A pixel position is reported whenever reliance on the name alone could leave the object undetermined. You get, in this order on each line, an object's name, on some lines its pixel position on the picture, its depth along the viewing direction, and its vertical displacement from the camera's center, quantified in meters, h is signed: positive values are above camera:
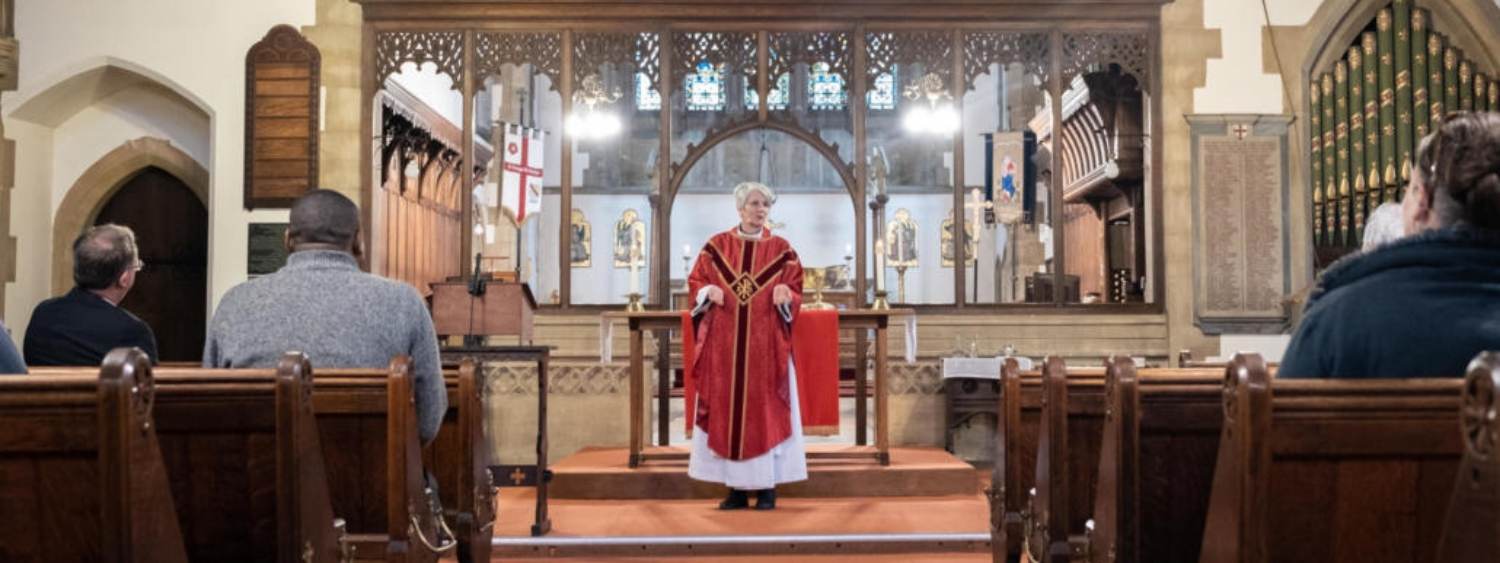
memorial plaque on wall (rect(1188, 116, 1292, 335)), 7.95 +0.54
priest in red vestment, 6.10 -0.27
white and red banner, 8.55 +0.95
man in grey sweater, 3.12 -0.02
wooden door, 8.66 +0.40
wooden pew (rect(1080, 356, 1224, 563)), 2.47 -0.32
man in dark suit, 3.75 -0.03
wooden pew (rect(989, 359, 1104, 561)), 3.94 -0.48
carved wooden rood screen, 8.12 +1.74
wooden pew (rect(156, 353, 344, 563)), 2.47 -0.31
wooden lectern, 5.80 -0.01
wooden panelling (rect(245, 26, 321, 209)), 7.93 +1.24
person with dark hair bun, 2.02 +0.03
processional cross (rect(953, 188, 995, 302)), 11.76 +1.02
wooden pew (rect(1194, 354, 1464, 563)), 1.78 -0.24
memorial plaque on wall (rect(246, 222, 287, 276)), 7.91 +0.39
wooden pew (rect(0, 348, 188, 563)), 1.78 -0.24
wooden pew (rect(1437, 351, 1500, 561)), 1.34 -0.19
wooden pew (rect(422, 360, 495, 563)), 3.51 -0.45
